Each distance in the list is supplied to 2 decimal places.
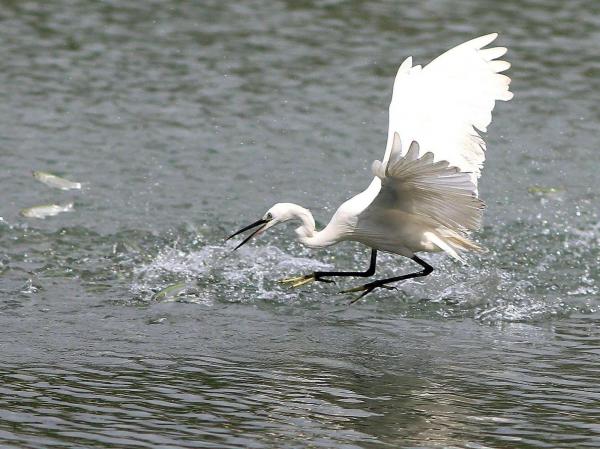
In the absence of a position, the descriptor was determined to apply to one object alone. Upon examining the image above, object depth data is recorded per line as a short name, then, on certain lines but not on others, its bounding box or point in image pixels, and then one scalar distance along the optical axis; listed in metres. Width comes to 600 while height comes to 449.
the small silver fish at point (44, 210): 21.62
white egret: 17.08
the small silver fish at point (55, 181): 22.64
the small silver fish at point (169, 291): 18.28
